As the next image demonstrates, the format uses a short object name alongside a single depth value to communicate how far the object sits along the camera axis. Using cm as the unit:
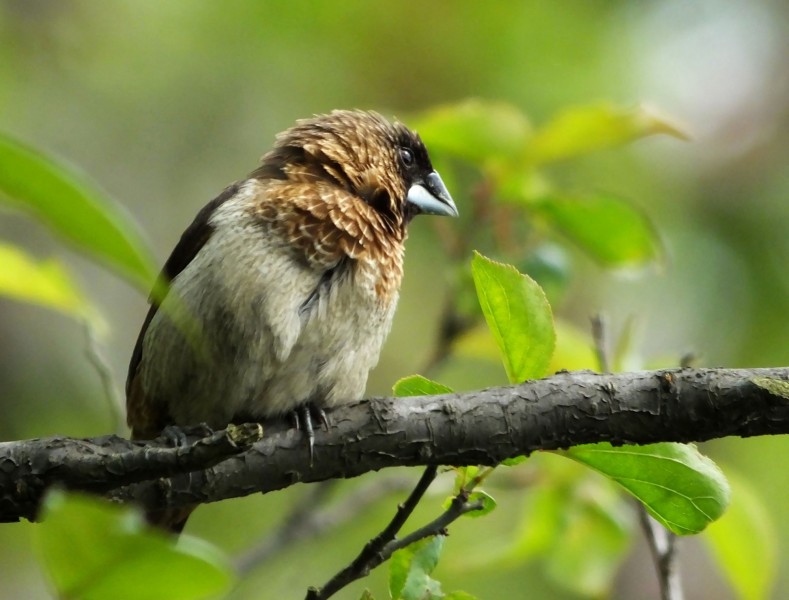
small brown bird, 710
